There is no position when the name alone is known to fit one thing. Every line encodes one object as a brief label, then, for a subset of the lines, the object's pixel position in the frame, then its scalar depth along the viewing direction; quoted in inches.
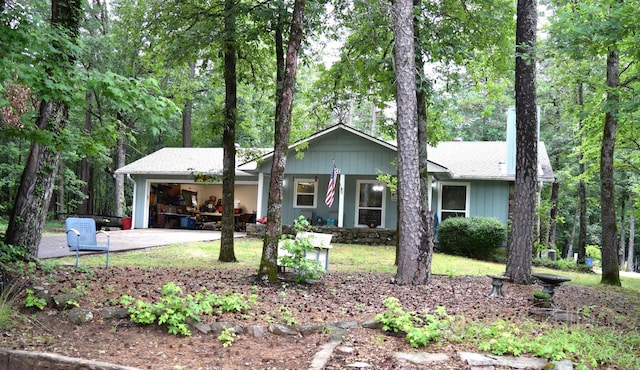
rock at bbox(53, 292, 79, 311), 195.9
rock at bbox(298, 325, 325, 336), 191.2
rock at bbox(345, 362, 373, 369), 150.6
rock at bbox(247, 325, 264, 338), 186.2
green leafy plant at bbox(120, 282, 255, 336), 181.2
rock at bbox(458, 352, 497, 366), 149.0
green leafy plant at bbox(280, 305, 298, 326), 197.3
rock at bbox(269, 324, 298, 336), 189.8
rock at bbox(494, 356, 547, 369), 146.2
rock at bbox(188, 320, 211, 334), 184.1
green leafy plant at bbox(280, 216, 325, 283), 255.8
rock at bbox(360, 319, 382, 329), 193.8
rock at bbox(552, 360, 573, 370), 142.3
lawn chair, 293.1
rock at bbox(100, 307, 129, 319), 191.6
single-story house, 637.3
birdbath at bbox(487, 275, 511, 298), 268.0
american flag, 600.4
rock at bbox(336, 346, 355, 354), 166.2
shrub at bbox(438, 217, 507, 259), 561.9
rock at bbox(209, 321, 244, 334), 185.9
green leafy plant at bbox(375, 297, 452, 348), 167.0
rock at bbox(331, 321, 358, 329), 195.2
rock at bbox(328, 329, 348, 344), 178.5
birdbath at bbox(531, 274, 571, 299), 236.7
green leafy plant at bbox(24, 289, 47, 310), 191.9
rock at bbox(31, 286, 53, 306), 198.6
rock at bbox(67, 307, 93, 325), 186.4
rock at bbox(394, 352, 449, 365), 153.2
